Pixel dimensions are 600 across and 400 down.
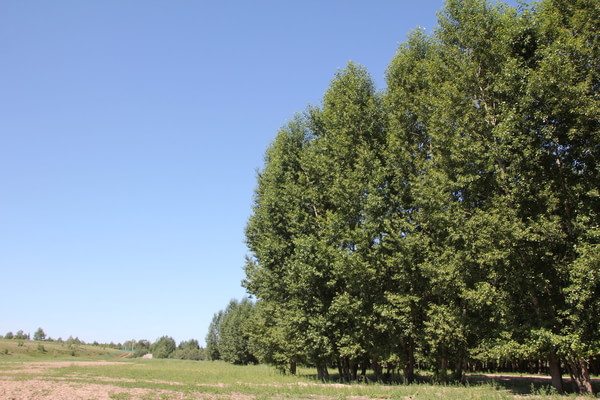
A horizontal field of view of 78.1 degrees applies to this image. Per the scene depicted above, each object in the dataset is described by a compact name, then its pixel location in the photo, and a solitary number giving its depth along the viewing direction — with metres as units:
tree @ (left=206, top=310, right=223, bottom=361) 138.50
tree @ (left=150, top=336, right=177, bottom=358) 173.38
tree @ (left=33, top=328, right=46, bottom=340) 189.50
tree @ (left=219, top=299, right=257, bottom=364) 96.25
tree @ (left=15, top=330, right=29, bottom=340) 164.12
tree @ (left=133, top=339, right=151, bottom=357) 147.18
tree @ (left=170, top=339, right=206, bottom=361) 158.12
